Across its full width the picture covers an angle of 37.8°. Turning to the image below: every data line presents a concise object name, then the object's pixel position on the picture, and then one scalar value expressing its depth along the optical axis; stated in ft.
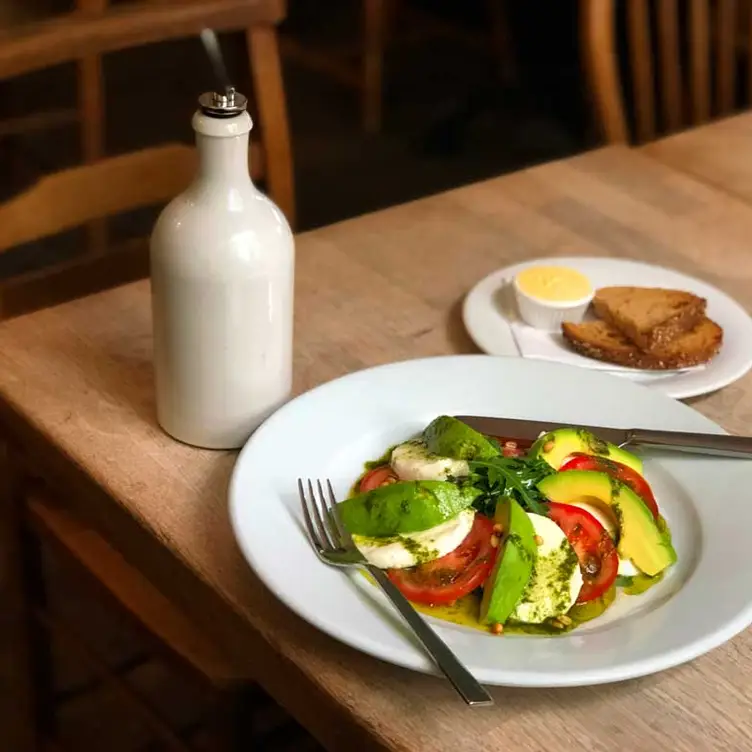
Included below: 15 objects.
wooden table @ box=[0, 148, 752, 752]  2.19
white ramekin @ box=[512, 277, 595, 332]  3.46
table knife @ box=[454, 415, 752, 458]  2.80
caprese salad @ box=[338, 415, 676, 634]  2.31
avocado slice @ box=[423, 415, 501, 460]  2.59
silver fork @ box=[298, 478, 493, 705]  2.08
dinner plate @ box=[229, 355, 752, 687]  2.19
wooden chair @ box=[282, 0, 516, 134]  11.19
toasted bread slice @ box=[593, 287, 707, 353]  3.34
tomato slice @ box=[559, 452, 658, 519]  2.60
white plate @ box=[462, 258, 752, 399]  3.26
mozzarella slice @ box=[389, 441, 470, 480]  2.56
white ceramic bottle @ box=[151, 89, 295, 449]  2.58
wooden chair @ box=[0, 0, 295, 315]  3.94
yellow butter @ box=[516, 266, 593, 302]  3.48
